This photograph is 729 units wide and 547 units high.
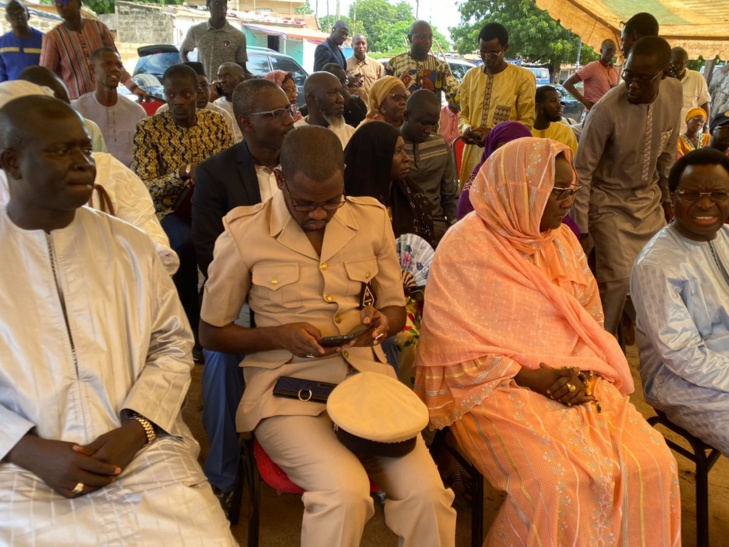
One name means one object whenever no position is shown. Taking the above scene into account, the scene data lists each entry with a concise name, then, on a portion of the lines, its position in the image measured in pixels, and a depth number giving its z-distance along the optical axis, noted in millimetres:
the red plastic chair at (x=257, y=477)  2098
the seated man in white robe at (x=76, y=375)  1643
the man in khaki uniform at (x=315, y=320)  1976
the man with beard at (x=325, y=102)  4668
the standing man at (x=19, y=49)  6031
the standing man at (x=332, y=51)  8055
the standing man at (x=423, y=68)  6633
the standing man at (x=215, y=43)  7004
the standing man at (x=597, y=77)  7524
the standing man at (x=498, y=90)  5363
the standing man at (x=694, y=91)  7836
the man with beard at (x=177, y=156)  3820
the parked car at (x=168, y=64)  9195
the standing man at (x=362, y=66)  8273
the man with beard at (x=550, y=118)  5301
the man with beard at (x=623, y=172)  3867
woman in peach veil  2104
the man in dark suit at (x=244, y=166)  3168
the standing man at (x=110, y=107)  4703
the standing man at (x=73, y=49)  5574
